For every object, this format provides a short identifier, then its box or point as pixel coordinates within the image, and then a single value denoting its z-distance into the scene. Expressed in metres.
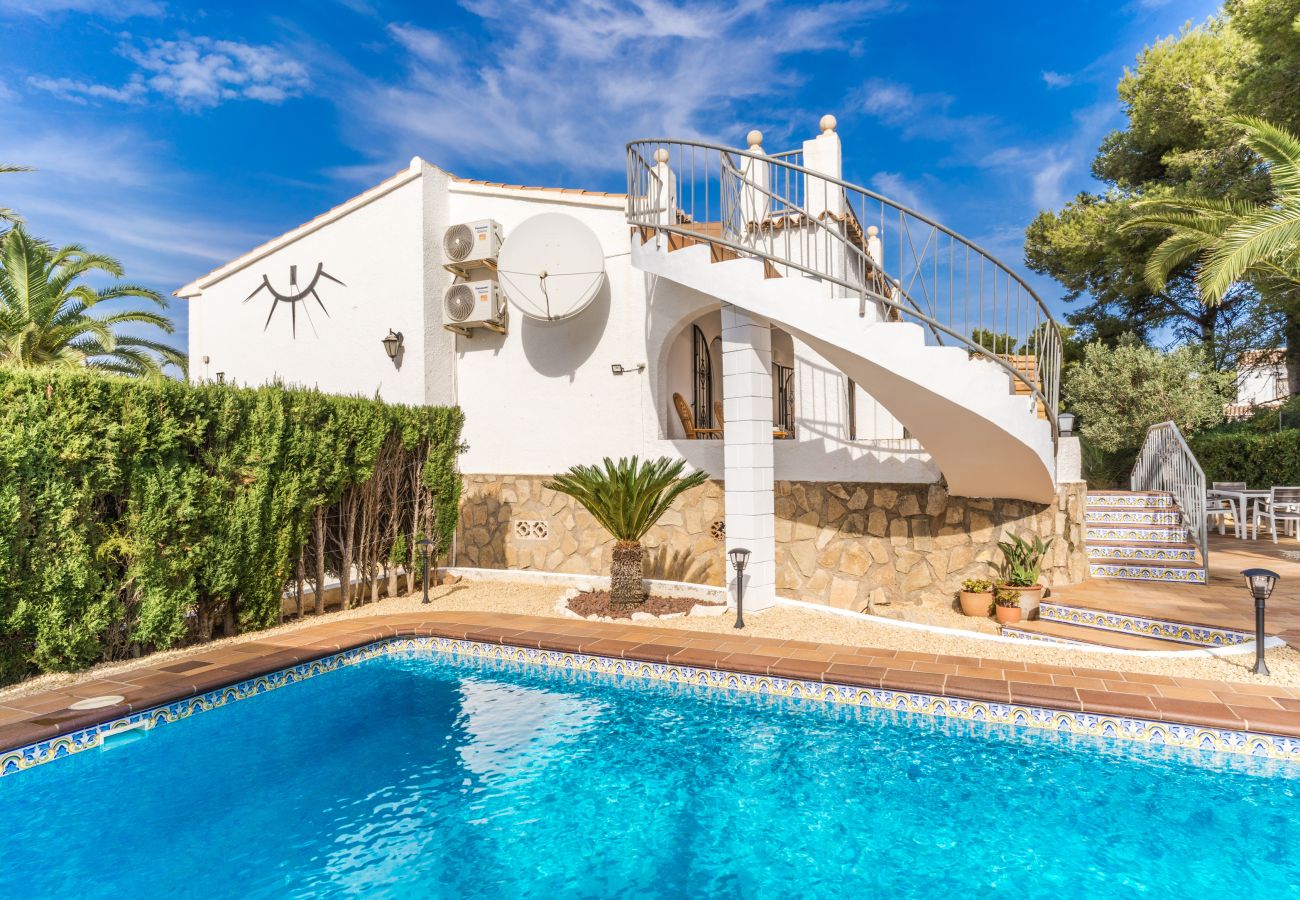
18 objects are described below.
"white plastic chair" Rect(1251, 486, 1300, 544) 11.08
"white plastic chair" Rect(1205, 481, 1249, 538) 11.69
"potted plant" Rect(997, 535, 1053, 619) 7.18
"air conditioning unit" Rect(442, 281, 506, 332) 10.31
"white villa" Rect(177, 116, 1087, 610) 7.04
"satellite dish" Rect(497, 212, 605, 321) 9.48
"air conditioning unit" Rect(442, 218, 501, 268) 10.29
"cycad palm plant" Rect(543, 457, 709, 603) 8.01
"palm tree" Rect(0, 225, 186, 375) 13.06
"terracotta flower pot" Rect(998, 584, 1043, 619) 7.16
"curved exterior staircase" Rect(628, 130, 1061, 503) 6.59
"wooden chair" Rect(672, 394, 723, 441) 9.64
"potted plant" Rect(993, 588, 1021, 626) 7.14
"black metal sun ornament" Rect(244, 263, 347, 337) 11.49
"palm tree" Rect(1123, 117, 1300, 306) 8.18
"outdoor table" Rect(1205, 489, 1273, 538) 11.35
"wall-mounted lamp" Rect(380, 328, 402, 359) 10.48
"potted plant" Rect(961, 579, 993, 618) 7.54
